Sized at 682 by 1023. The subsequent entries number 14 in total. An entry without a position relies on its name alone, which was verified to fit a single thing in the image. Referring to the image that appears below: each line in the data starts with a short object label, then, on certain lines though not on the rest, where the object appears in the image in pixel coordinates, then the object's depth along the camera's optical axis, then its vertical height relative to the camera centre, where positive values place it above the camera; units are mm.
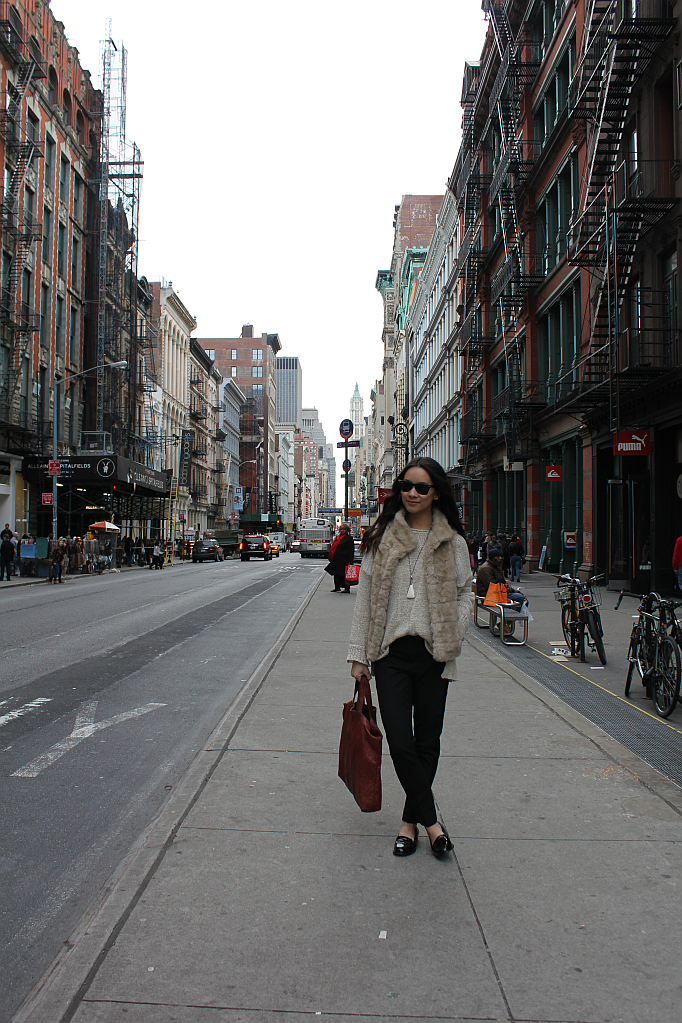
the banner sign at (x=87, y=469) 40656 +3191
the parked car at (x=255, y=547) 61594 -618
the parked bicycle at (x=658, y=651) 7809 -1040
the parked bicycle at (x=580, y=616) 11070 -974
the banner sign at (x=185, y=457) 80688 +7491
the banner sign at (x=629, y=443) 19094 +2162
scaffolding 52406 +16689
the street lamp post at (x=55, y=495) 35569 +1690
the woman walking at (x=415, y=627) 4277 -426
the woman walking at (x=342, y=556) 23734 -469
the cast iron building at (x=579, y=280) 19188 +7413
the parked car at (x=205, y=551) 59562 -901
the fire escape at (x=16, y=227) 37719 +13702
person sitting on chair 14203 -511
